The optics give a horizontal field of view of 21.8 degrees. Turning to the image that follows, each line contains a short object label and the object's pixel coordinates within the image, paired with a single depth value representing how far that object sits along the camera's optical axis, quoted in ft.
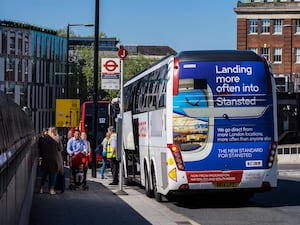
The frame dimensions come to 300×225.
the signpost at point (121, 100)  66.47
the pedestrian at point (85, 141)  71.99
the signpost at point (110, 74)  76.95
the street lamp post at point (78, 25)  163.55
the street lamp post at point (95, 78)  86.33
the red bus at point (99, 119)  144.56
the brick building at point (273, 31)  278.46
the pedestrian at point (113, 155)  79.87
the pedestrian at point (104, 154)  86.71
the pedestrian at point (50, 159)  63.46
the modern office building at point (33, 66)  334.03
